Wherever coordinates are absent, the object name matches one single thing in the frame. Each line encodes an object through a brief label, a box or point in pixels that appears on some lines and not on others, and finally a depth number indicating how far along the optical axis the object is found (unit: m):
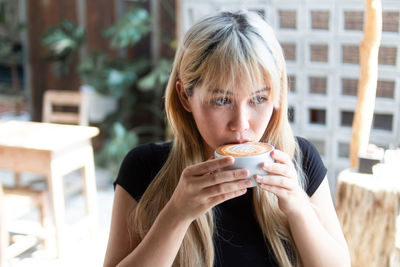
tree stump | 1.97
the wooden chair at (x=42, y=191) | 2.64
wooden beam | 2.08
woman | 0.94
